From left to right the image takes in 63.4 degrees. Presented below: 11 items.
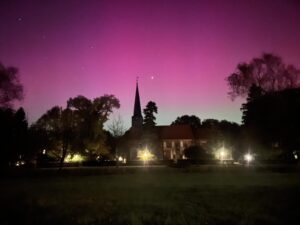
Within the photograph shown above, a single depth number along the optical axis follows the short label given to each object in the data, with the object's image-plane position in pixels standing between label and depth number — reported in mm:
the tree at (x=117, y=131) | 44204
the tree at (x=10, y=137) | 27208
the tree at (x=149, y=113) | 72385
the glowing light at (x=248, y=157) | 46110
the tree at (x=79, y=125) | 34178
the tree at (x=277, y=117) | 30102
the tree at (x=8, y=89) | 25379
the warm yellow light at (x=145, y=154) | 61372
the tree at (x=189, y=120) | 85723
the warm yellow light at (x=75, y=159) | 49845
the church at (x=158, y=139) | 65207
